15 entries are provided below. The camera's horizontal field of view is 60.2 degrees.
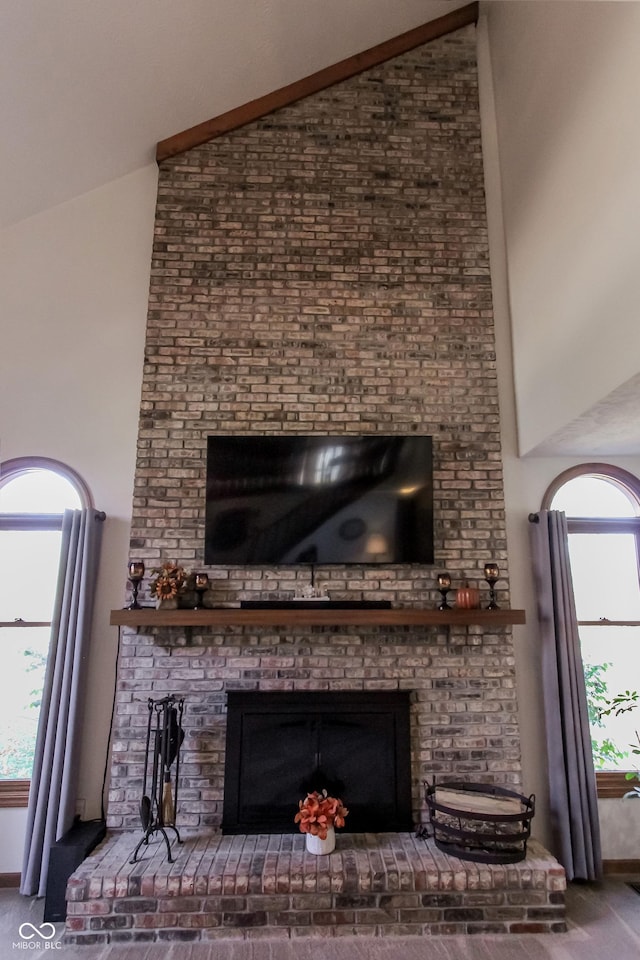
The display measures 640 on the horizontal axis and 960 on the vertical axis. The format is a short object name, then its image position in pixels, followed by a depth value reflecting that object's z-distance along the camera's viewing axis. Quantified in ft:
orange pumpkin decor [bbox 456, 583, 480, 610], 10.70
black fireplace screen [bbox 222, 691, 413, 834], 10.32
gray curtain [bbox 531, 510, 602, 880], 10.39
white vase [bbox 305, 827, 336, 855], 9.29
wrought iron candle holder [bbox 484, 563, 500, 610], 11.04
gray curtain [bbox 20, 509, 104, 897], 9.90
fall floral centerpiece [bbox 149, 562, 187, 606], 10.57
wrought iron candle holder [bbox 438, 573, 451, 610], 11.00
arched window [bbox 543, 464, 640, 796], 11.71
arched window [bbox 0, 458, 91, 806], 11.18
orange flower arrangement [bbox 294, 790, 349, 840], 9.27
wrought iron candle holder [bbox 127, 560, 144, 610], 10.62
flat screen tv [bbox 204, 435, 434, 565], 11.30
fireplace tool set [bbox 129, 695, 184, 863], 9.45
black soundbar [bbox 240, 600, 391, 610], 10.64
